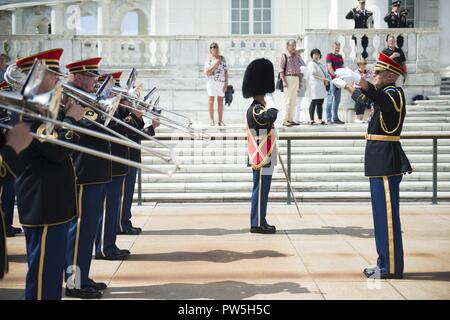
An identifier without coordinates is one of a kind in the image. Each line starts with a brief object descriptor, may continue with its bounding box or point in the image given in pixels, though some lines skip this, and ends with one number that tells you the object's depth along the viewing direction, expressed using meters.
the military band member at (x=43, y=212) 4.13
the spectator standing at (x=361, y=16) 15.40
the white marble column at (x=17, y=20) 36.91
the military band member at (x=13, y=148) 3.46
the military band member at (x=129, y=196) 7.76
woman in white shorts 13.53
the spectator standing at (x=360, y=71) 13.52
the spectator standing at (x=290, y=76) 13.54
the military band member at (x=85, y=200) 5.23
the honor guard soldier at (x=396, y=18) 15.72
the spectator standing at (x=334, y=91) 13.73
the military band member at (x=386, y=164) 5.75
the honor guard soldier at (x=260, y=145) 7.89
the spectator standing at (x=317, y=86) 13.70
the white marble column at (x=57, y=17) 32.75
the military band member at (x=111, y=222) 6.43
